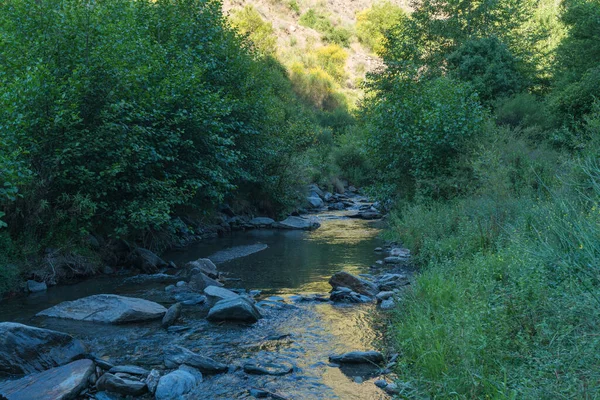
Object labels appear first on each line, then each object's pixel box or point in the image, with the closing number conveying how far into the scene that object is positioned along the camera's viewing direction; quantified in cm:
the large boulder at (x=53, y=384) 552
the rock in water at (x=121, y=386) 577
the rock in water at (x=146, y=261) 1278
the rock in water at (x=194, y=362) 637
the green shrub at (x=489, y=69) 2114
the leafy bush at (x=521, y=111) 1813
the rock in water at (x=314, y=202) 2723
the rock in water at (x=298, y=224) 2053
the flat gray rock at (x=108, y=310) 840
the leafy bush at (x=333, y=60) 5712
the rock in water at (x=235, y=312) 830
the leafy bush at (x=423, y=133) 1559
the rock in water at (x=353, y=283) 991
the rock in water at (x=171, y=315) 821
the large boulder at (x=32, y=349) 626
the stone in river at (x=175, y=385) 572
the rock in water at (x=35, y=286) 1028
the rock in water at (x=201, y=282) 1062
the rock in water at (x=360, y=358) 645
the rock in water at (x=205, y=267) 1188
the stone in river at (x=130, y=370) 616
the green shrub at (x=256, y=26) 4853
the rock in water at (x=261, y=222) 2127
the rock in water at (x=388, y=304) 869
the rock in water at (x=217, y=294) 965
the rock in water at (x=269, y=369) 628
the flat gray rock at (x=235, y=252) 1423
